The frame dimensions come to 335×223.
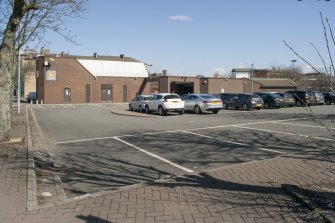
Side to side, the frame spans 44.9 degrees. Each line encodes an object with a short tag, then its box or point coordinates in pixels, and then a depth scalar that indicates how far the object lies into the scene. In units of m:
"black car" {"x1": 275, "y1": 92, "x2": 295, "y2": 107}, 38.50
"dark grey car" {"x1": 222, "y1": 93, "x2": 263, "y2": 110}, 34.31
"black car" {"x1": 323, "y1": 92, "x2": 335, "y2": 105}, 45.88
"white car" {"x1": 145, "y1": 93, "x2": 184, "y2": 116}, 29.12
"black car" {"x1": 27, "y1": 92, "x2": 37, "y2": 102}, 64.31
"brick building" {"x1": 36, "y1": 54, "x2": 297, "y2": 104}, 59.31
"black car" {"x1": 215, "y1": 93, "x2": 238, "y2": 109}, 36.78
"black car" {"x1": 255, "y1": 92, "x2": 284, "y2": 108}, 37.50
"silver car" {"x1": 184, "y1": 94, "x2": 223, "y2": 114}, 29.88
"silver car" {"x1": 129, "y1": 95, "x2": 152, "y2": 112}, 32.66
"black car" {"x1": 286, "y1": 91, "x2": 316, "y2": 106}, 40.31
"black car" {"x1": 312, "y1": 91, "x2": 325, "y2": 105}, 43.31
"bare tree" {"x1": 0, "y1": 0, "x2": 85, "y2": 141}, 12.52
